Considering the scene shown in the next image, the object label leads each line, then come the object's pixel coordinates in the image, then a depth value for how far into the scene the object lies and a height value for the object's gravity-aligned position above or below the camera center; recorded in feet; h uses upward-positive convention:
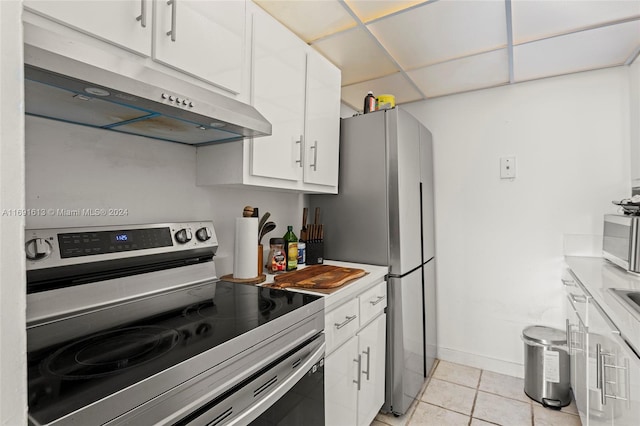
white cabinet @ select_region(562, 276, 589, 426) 5.10 -2.34
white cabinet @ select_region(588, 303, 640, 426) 3.07 -1.85
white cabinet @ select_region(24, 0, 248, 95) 2.78 +1.92
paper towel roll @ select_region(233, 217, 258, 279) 4.91 -0.51
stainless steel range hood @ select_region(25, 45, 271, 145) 2.38 +1.07
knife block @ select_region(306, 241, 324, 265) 6.71 -0.84
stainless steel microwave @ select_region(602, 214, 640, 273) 5.04 -0.51
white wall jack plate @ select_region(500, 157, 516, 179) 8.04 +1.14
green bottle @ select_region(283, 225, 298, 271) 6.03 -0.70
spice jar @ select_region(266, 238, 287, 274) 5.77 -0.78
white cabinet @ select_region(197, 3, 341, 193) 4.63 +1.58
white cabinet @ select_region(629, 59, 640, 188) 6.47 +1.91
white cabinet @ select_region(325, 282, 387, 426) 4.53 -2.36
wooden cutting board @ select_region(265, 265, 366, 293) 4.78 -1.05
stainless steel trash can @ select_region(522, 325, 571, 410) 6.67 -3.35
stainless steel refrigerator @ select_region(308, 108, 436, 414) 6.35 -0.17
